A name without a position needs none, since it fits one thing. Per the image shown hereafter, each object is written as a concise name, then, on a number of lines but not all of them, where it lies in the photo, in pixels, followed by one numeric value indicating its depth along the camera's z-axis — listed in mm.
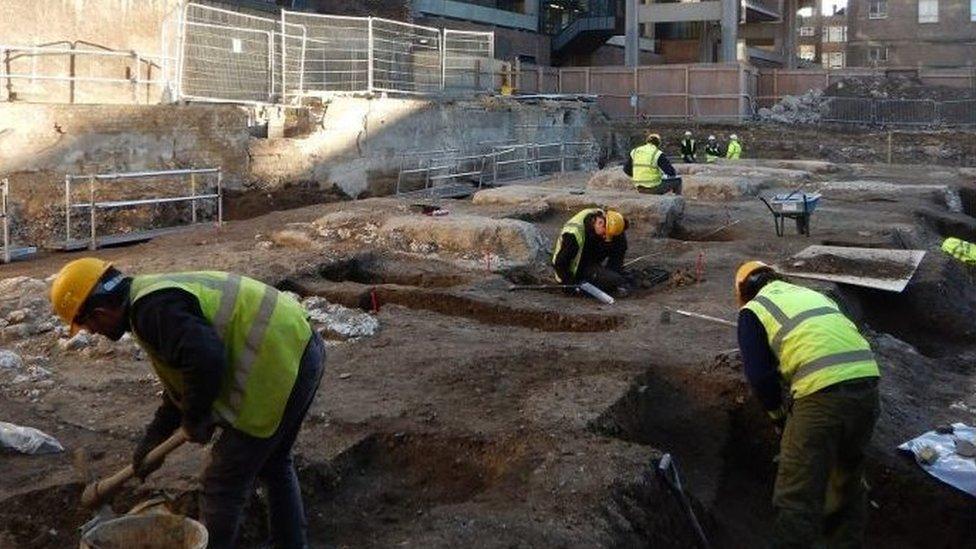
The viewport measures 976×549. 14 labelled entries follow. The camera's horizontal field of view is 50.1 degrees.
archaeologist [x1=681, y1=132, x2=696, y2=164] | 25547
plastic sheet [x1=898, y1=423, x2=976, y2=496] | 6406
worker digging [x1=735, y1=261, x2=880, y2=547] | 5242
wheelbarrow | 13977
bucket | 3938
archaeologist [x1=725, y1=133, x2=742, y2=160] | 28197
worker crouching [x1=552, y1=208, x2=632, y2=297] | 10508
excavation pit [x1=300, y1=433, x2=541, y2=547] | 5281
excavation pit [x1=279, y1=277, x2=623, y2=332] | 9555
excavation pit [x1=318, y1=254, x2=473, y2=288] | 11164
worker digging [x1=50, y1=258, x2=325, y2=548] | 3838
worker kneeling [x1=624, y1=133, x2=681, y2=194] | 16656
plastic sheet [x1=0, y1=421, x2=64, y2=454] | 5738
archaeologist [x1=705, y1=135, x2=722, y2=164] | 25684
